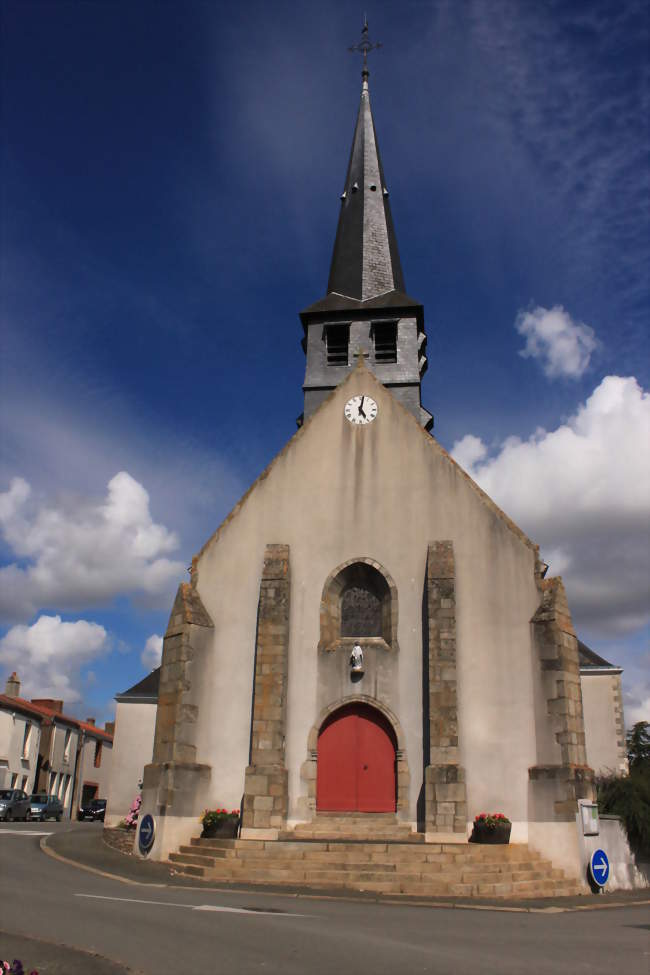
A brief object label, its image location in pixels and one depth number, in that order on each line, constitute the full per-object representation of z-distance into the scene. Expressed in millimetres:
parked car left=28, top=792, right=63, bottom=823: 29109
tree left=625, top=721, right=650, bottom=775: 23000
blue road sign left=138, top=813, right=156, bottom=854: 14031
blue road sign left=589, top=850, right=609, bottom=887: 12852
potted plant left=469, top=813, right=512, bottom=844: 13289
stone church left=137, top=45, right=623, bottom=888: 14031
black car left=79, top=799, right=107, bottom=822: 35812
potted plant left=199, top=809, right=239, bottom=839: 13945
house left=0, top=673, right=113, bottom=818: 36438
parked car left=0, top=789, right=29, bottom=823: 26750
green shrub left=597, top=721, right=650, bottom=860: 14281
